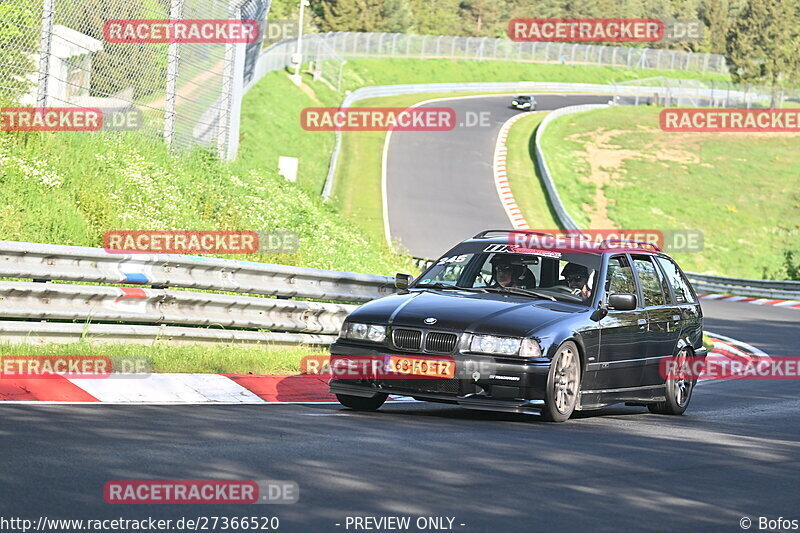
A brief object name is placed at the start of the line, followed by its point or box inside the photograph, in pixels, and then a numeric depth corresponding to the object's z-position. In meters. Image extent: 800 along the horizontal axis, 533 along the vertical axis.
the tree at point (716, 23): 143.38
